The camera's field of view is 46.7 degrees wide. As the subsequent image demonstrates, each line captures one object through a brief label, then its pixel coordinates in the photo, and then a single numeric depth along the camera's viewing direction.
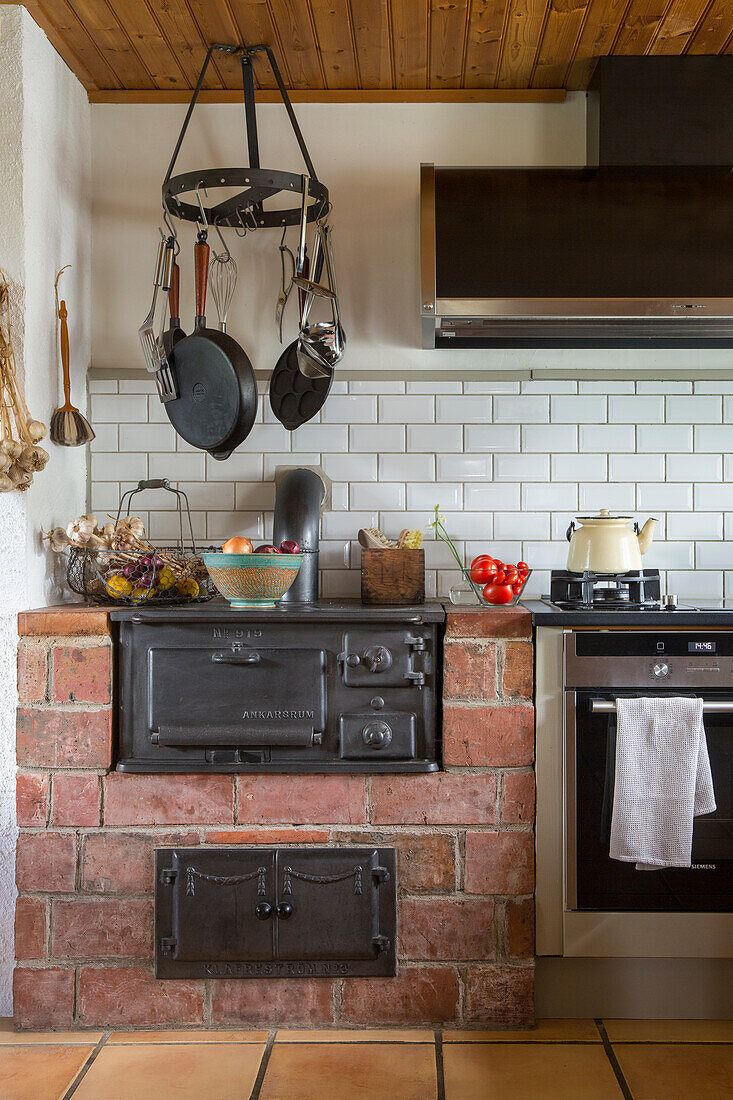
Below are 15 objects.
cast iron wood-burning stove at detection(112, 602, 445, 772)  2.10
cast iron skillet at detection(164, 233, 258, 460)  2.49
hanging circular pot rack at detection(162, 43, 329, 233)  2.28
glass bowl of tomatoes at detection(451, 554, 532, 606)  2.26
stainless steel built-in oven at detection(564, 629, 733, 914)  2.07
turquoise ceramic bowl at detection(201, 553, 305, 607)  2.15
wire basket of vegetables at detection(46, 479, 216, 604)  2.18
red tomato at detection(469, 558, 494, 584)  2.27
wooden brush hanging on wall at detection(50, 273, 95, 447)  2.39
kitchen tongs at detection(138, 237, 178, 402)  2.39
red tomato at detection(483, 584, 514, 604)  2.25
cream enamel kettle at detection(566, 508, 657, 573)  2.33
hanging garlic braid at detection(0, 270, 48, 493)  2.11
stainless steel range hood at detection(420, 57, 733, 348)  2.27
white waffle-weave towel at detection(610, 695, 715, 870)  2.02
